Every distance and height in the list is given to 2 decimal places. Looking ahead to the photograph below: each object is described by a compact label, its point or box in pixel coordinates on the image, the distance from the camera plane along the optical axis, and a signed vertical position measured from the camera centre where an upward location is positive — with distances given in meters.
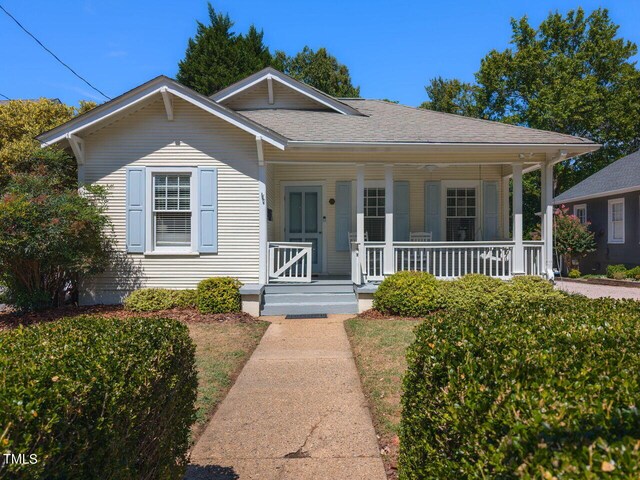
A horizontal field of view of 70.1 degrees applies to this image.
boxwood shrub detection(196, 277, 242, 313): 9.24 -1.12
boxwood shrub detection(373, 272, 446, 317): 8.85 -1.07
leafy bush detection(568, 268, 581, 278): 18.83 -1.37
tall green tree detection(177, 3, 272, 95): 25.28 +10.49
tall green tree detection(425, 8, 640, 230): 28.53 +10.07
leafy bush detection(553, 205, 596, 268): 19.12 +0.16
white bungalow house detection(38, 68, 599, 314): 9.65 +1.30
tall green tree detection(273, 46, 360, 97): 32.72 +12.53
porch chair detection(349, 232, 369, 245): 11.94 +0.10
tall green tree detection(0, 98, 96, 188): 16.11 +4.44
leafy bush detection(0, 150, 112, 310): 8.11 +0.15
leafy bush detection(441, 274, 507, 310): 8.75 -0.99
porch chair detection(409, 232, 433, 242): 11.91 +0.13
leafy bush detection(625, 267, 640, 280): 16.12 -1.18
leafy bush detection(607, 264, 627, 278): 17.11 -1.10
